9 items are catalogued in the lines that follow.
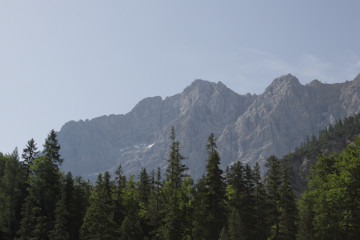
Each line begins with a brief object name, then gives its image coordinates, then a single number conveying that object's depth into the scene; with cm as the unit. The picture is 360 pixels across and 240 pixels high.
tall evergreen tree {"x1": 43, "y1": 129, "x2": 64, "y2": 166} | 6807
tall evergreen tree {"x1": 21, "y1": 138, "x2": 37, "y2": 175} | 6962
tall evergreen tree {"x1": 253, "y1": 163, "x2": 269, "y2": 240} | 6016
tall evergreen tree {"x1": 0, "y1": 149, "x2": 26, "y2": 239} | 6338
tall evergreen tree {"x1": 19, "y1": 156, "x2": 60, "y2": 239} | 5934
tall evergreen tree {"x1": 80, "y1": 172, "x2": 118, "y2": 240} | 5703
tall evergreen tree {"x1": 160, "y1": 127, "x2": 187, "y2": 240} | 5641
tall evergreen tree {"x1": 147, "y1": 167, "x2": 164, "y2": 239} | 6298
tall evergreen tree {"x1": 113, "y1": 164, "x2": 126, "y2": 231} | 6606
